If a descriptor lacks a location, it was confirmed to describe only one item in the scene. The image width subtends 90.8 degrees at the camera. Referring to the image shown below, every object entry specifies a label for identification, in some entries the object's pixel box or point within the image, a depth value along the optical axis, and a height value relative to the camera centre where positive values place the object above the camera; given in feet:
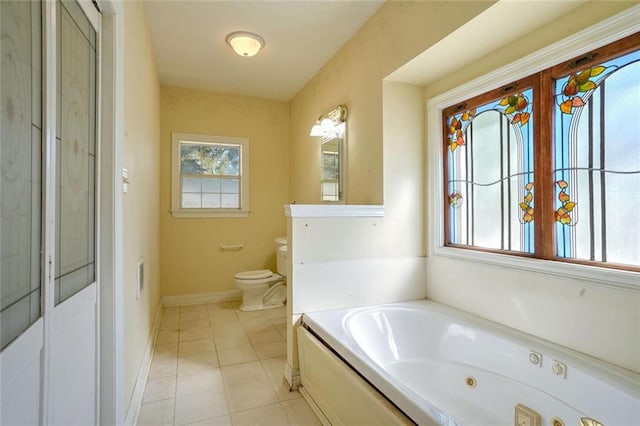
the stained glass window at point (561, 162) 4.46 +0.88
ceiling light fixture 8.46 +4.75
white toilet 11.35 -2.61
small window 12.25 +1.61
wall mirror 9.25 +1.99
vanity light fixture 9.07 +2.86
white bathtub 3.94 -2.40
